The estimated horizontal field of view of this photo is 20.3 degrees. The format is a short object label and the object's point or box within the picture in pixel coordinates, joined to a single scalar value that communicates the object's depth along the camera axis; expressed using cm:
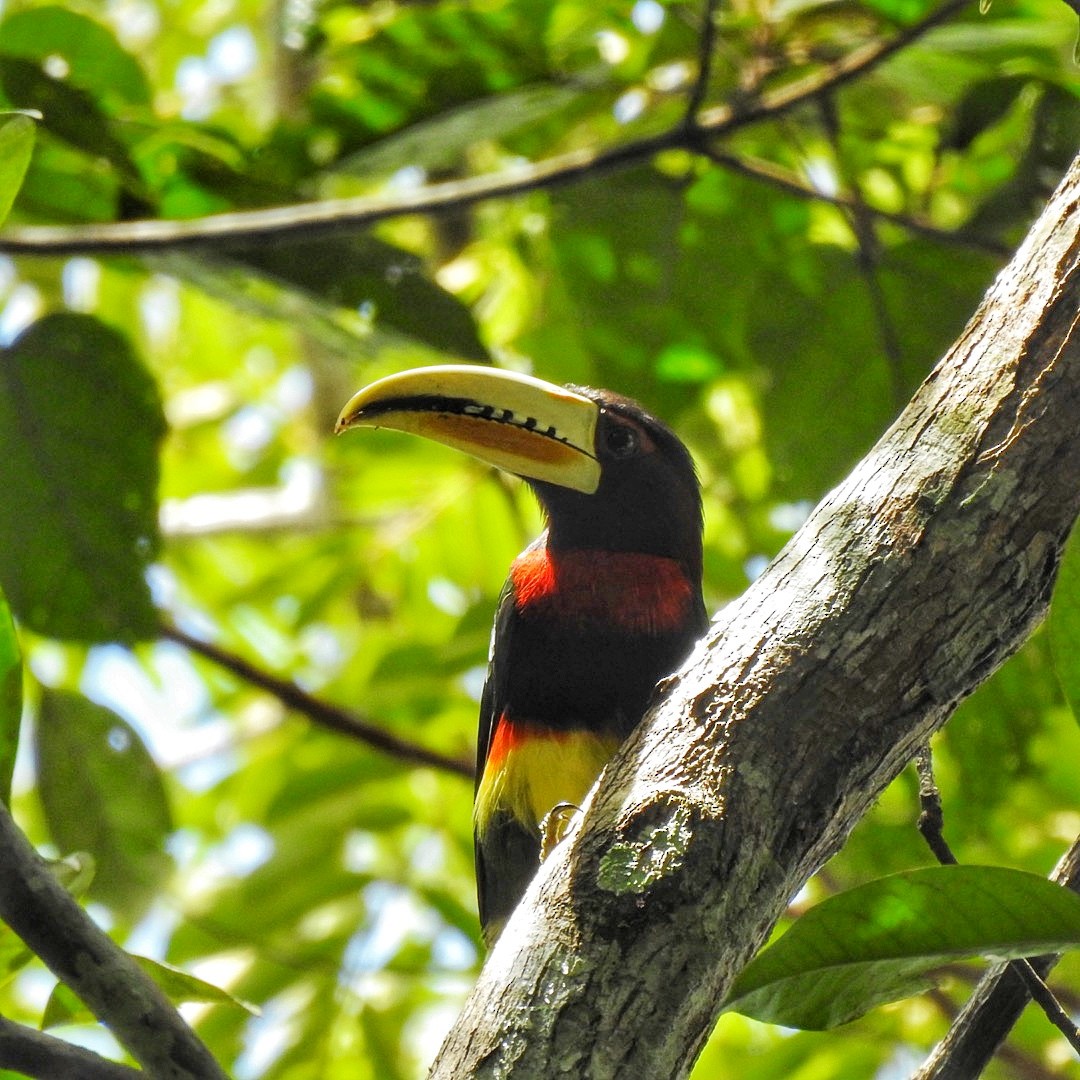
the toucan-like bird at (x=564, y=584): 685
